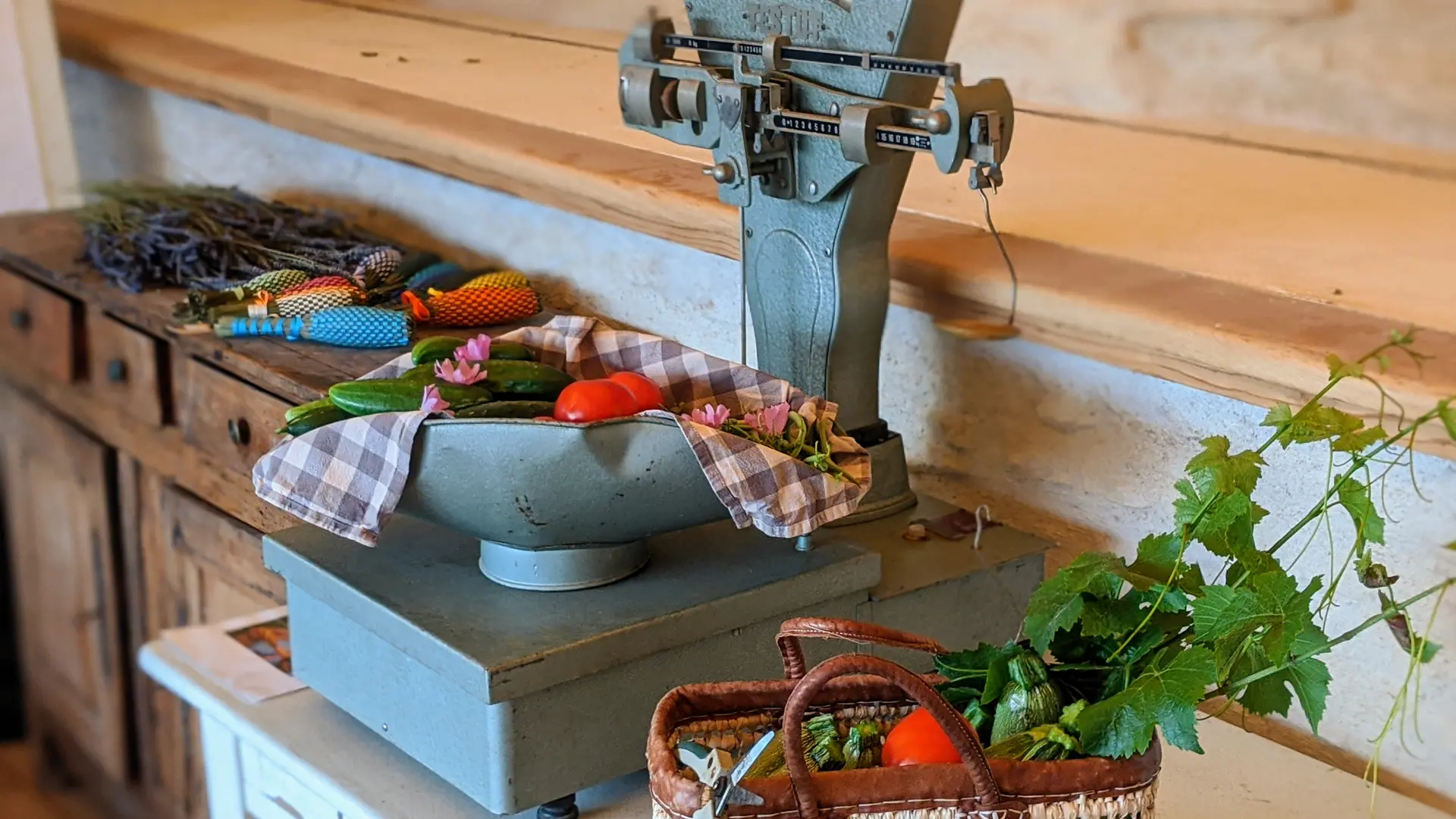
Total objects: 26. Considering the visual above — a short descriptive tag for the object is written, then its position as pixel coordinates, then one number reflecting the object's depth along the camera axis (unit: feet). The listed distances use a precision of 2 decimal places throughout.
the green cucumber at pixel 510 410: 8.79
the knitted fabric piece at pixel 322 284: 11.21
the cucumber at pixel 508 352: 9.32
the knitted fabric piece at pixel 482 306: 11.01
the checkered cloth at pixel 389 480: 8.65
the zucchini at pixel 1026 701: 8.06
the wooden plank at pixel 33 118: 15.05
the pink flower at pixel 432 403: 8.82
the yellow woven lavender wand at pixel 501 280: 11.27
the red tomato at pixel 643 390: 8.99
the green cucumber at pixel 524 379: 9.09
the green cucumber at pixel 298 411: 8.90
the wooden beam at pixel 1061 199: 9.50
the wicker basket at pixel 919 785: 7.74
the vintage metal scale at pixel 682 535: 8.67
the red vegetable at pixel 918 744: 8.00
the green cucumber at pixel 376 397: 8.86
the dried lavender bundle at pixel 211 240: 11.57
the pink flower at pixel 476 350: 9.21
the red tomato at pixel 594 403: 8.79
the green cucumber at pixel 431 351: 9.36
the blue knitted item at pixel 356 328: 10.93
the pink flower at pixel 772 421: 8.97
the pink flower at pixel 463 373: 9.04
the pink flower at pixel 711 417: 8.88
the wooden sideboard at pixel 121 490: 11.52
